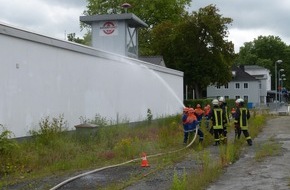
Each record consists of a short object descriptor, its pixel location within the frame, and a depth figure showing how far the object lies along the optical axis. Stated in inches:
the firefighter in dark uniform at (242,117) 665.0
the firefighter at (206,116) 827.8
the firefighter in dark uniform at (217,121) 658.8
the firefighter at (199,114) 809.1
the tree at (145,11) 2428.6
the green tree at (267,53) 5078.7
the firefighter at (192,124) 645.9
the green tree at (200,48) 2049.7
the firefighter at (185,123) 642.8
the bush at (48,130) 516.1
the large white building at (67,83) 506.3
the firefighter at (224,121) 667.4
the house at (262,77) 4284.0
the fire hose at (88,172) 341.4
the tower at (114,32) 1135.0
